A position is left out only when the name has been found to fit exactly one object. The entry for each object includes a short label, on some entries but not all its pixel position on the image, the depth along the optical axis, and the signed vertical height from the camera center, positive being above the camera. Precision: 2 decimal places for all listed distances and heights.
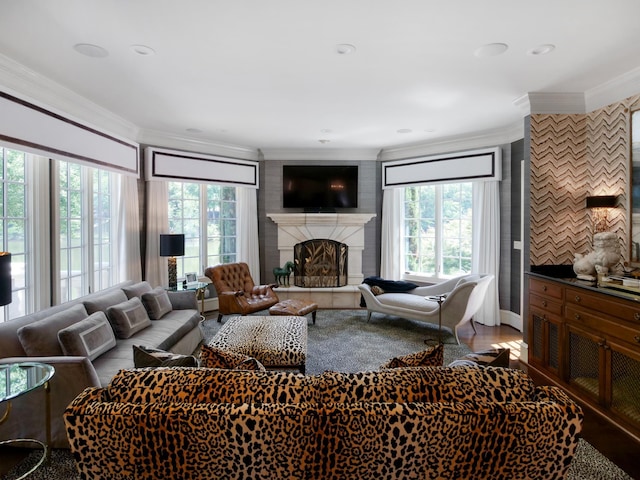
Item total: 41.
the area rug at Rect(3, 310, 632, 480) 2.13 -1.22
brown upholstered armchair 4.96 -0.73
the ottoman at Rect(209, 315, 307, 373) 3.02 -0.88
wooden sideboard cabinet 2.48 -0.82
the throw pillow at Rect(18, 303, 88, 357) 2.45 -0.64
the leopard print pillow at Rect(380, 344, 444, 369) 1.67 -0.54
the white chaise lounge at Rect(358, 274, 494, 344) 4.34 -0.80
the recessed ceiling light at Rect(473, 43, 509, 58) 2.63 +1.35
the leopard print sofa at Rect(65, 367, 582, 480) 1.26 -0.67
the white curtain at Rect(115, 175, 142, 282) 4.73 +0.10
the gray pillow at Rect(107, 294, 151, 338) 3.21 -0.70
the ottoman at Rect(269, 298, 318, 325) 4.51 -0.86
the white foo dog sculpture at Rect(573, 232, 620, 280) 3.07 -0.15
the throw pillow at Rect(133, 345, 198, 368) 1.77 -0.58
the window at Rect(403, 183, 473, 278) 5.73 +0.14
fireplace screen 6.50 -0.40
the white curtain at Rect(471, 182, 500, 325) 5.20 -0.03
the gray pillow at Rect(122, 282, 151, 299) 3.84 -0.53
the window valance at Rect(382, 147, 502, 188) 5.17 +1.05
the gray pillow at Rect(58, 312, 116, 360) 2.53 -0.70
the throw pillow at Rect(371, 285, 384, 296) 5.29 -0.73
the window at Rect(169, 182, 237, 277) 5.65 +0.27
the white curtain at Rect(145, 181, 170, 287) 5.14 +0.12
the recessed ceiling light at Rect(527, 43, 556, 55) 2.64 +1.35
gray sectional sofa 2.28 -0.76
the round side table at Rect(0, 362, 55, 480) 1.86 -0.74
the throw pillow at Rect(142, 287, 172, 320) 3.86 -0.68
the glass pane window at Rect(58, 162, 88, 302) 3.79 +0.07
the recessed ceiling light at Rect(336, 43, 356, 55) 2.64 +1.36
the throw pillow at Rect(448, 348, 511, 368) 1.70 -0.55
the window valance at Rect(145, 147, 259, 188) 5.17 +1.06
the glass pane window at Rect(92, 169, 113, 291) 4.34 +0.12
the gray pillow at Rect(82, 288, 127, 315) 3.22 -0.56
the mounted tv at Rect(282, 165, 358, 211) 6.36 +0.91
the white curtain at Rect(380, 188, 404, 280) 6.37 +0.11
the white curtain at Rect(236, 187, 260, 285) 6.27 +0.18
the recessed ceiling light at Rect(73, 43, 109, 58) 2.63 +1.36
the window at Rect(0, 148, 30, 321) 3.12 +0.15
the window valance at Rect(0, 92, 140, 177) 2.88 +0.94
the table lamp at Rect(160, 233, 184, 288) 4.76 -0.13
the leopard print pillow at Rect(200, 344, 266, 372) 1.69 -0.55
